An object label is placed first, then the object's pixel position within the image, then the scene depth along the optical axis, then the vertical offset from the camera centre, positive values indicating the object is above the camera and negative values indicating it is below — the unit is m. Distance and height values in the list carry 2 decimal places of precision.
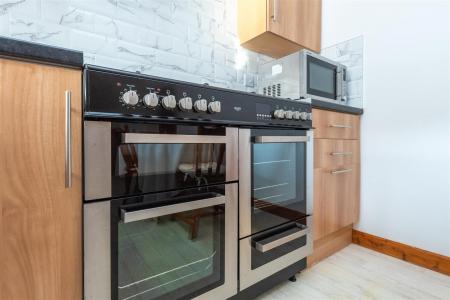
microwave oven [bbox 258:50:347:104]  1.54 +0.47
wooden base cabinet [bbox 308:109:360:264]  1.46 -0.22
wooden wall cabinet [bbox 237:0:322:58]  1.67 +0.89
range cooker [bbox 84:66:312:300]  0.71 -0.16
